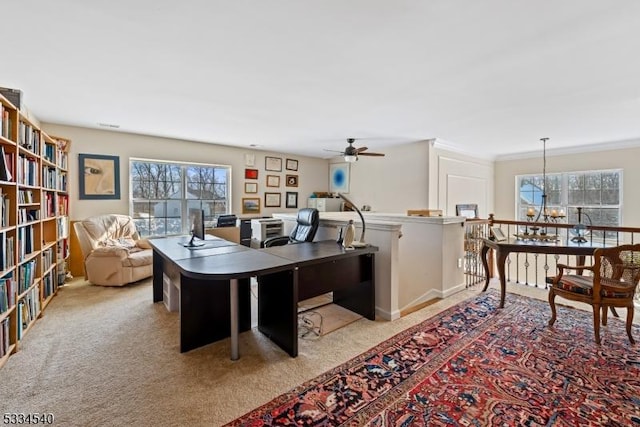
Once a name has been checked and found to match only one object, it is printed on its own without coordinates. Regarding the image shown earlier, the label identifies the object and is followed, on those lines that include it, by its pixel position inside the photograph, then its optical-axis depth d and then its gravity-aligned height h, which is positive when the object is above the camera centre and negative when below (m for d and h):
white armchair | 3.83 -0.66
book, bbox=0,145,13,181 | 2.11 +0.30
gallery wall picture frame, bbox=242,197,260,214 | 6.06 +0.07
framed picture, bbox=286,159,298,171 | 6.73 +1.05
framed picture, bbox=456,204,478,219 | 5.84 -0.03
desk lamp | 2.76 -0.35
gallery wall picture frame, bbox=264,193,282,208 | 6.41 +0.19
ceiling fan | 4.72 +0.92
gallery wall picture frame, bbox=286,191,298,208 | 6.80 +0.22
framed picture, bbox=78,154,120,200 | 4.41 +0.51
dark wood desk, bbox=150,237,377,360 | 2.13 -0.64
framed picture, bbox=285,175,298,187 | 6.74 +0.68
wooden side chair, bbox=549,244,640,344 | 2.37 -0.68
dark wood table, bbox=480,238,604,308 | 2.95 -0.43
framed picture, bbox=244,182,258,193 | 6.06 +0.46
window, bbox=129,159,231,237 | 4.95 +0.28
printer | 4.75 -0.34
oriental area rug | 1.58 -1.15
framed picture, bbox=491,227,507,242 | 3.49 -0.32
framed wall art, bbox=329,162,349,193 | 6.95 +0.78
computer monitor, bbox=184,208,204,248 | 2.85 -0.20
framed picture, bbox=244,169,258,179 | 6.06 +0.75
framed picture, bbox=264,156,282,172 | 6.36 +1.02
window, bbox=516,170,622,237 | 5.38 +0.30
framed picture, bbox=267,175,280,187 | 6.43 +0.63
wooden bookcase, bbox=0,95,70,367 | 2.14 -0.16
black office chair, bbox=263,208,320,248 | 3.50 -0.28
